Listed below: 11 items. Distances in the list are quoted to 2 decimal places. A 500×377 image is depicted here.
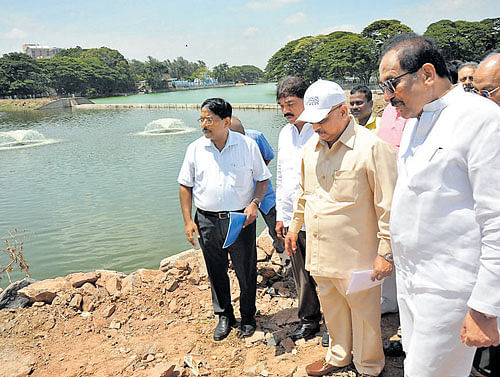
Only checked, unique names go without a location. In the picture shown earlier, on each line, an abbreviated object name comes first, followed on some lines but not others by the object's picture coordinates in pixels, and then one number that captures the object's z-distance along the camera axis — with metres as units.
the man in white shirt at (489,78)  2.15
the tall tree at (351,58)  42.59
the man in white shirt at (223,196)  2.78
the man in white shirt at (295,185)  2.64
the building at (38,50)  146.62
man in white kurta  1.23
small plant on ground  5.09
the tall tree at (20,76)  52.00
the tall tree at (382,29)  42.91
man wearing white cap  1.90
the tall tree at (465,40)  38.28
